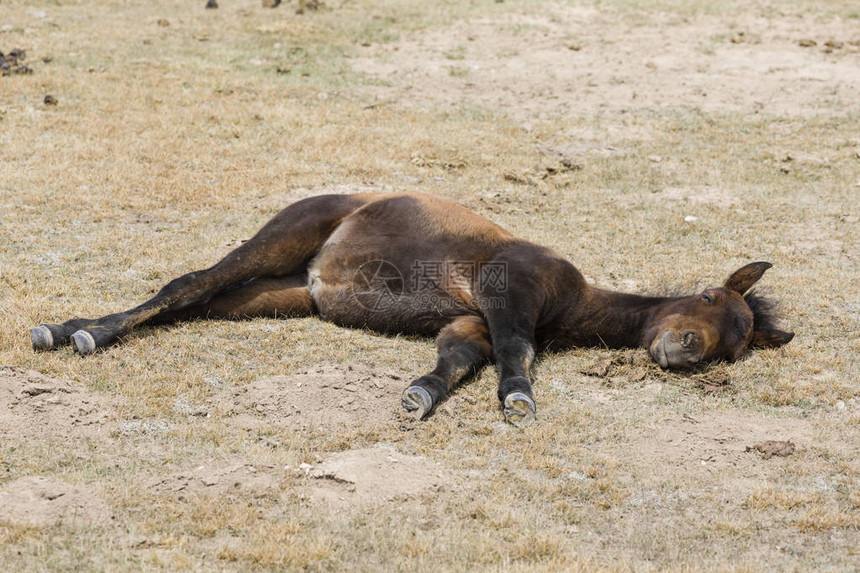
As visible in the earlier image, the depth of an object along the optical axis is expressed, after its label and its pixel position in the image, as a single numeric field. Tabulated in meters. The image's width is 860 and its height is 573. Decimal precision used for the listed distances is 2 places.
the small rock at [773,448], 10.19
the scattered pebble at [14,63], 26.34
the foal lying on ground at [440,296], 11.95
